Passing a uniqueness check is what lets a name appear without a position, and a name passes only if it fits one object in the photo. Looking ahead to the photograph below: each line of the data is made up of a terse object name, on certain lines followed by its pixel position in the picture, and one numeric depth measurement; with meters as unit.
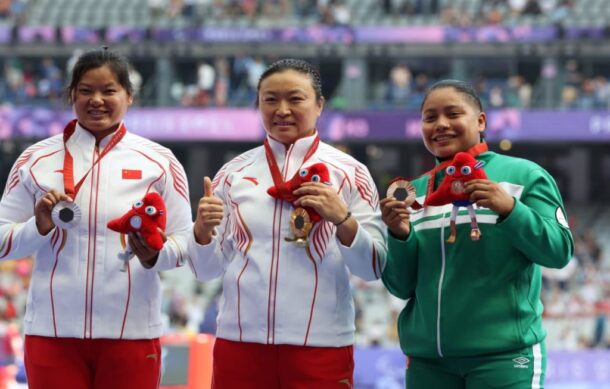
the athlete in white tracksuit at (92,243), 7.80
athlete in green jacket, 7.34
